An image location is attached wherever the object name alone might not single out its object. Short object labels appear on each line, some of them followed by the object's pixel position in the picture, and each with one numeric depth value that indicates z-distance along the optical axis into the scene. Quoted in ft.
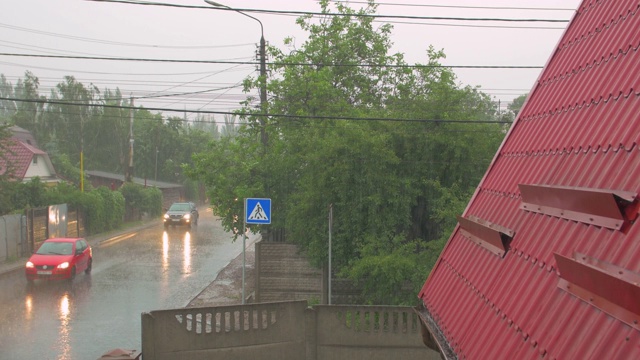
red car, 65.67
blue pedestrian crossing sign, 44.80
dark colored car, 138.21
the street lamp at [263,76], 66.39
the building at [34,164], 139.18
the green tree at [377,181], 44.19
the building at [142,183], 197.88
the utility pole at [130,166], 168.14
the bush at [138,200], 152.76
